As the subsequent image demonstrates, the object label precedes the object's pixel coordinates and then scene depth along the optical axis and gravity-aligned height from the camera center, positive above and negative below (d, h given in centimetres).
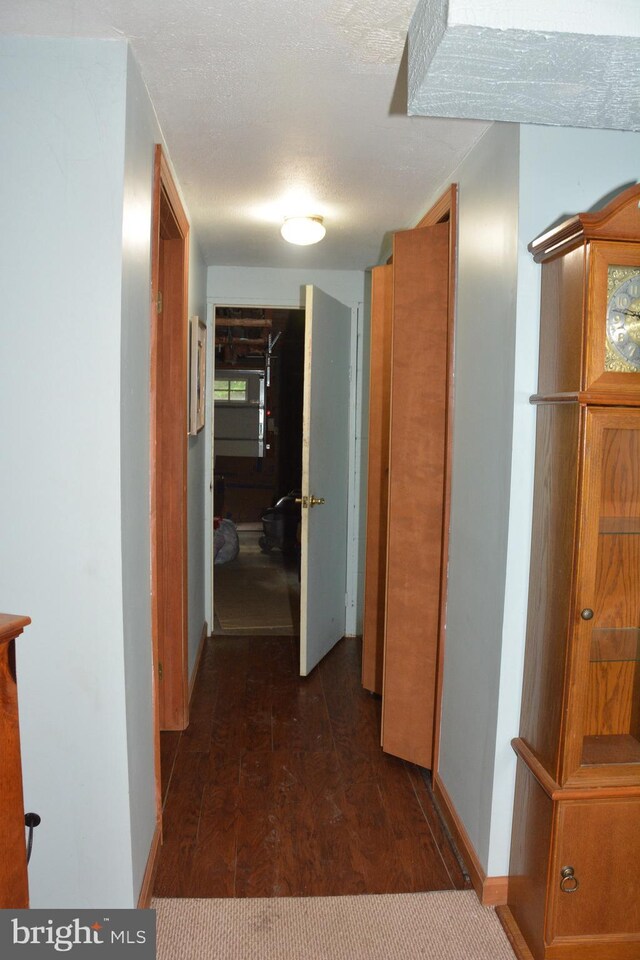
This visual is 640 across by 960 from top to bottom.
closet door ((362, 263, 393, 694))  368 -40
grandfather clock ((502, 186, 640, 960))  174 -49
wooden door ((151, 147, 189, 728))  311 -25
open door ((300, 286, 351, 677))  391 -35
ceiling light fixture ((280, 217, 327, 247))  335 +85
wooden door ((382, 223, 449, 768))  288 -26
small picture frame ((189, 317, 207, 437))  358 +20
